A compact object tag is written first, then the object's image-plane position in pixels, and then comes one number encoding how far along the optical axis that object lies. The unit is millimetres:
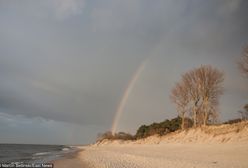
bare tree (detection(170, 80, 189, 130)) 30440
